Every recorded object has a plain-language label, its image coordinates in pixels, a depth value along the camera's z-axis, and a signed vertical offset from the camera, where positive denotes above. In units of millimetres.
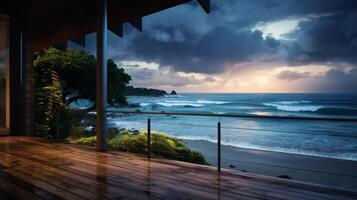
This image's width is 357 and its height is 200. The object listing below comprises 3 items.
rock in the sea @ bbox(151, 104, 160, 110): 29797 -868
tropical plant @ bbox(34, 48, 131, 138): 8945 +845
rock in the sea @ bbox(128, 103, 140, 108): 30694 -681
